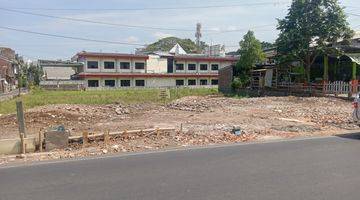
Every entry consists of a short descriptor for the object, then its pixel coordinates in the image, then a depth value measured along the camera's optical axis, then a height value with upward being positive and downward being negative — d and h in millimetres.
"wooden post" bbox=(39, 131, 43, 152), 11270 -1545
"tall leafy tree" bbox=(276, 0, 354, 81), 33594 +4306
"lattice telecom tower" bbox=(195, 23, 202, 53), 101125 +11919
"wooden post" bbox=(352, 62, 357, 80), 30847 +951
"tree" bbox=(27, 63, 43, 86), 92750 +2212
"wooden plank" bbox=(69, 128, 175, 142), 11922 -1490
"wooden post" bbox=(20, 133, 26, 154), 10945 -1569
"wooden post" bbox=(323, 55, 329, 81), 34003 +1260
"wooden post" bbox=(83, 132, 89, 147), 11777 -1540
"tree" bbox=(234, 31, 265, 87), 47812 +2889
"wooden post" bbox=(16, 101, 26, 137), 11664 -934
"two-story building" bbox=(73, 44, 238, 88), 71812 +2578
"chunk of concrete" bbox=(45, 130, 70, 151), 11344 -1516
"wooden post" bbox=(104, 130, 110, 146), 12094 -1550
